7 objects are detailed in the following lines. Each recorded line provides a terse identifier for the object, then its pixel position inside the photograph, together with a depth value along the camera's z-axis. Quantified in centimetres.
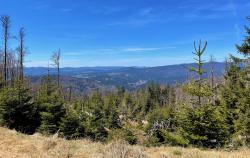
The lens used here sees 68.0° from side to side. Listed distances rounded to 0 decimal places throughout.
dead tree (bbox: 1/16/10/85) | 2398
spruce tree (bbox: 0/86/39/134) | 1181
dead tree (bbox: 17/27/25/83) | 2721
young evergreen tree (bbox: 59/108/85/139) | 1316
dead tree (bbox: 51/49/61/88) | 3352
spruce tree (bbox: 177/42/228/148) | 960
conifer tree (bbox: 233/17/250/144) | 1270
